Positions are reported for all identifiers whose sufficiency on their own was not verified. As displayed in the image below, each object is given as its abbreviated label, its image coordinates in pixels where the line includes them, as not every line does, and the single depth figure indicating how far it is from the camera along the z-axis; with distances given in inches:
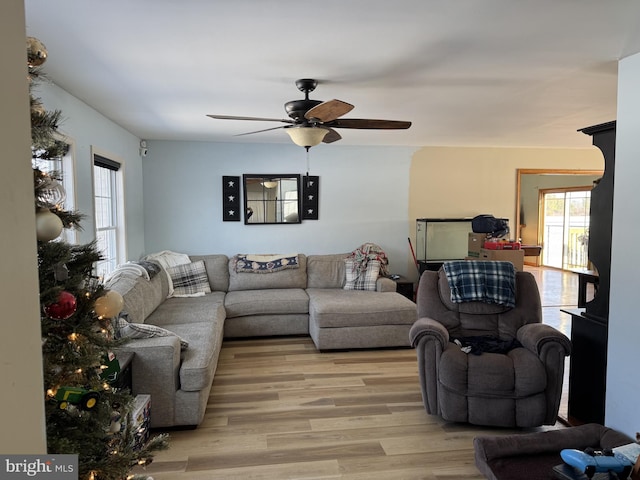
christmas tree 47.4
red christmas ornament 47.1
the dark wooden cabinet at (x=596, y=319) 101.0
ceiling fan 108.7
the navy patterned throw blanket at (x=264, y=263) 205.0
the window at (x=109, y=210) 153.7
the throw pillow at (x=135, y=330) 105.0
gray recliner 102.4
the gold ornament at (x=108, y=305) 52.5
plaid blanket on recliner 121.3
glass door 347.9
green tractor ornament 51.4
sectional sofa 106.5
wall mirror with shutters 219.6
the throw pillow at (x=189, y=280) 191.3
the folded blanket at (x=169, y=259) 188.4
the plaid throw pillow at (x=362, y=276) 201.2
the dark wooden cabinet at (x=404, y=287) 209.5
